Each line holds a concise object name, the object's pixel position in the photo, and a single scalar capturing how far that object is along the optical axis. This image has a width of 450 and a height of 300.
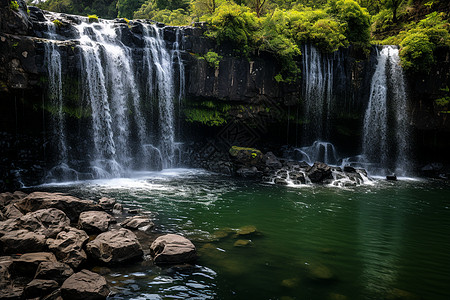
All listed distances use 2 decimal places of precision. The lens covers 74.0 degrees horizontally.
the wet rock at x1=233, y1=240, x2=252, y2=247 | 8.08
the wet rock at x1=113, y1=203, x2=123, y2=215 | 10.44
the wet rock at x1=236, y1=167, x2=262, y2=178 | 18.91
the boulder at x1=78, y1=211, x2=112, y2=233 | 8.28
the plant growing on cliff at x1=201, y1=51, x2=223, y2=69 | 20.20
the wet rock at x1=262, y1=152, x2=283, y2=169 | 19.90
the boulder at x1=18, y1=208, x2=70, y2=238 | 7.46
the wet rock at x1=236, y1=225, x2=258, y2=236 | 8.98
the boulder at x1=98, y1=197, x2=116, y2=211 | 10.87
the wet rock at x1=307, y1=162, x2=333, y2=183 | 17.84
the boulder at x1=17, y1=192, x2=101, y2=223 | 9.12
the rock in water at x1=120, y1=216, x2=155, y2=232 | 8.88
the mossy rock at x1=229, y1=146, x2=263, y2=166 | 19.78
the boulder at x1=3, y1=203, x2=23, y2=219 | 8.55
